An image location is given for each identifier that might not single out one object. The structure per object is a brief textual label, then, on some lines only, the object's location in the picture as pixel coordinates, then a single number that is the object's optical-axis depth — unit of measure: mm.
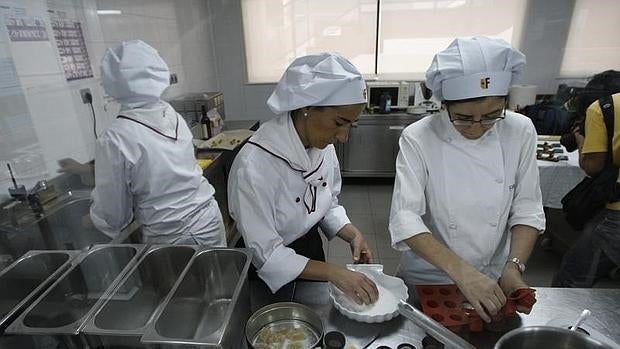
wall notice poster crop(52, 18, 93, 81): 1725
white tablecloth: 2164
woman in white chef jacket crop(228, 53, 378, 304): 979
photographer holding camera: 1556
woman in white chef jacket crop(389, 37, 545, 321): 979
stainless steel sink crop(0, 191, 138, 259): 1223
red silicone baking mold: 808
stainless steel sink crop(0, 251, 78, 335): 904
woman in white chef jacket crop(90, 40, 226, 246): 1326
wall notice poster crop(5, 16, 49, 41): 1434
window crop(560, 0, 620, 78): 3514
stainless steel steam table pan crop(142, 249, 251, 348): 731
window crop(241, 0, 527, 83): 3666
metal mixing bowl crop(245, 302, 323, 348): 809
